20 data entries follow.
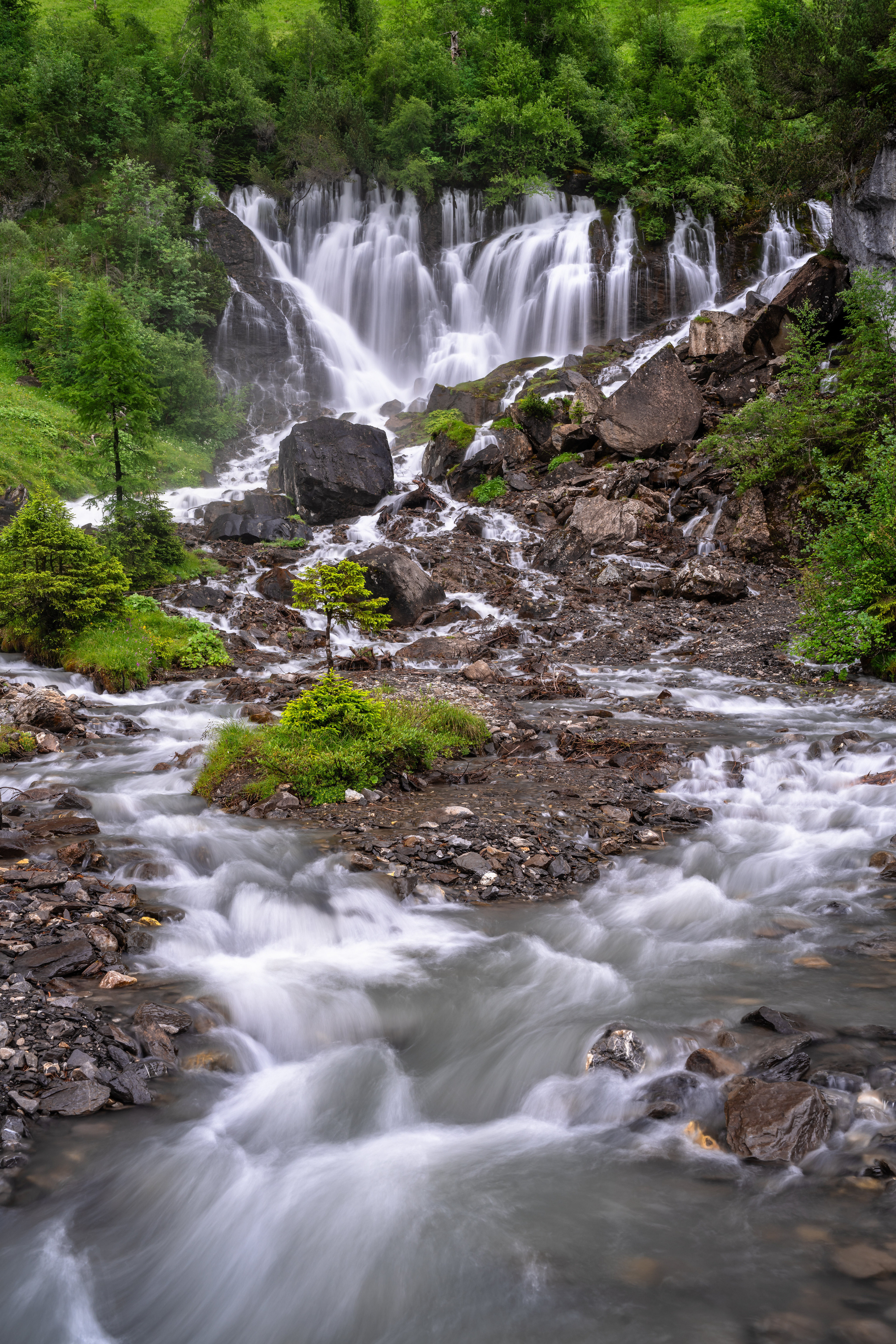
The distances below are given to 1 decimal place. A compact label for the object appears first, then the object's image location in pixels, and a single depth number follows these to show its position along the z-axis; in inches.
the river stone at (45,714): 411.5
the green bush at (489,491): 928.3
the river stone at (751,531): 724.0
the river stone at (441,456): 994.1
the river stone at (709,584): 660.7
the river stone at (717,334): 963.3
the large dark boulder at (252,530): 863.7
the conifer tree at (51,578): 506.9
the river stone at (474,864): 253.0
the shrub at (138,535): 668.7
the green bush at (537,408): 970.1
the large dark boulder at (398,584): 678.5
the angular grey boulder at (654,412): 874.1
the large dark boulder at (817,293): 864.9
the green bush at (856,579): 448.8
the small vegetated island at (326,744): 317.1
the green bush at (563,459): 925.2
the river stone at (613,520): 783.1
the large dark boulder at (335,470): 934.4
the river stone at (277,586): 722.8
